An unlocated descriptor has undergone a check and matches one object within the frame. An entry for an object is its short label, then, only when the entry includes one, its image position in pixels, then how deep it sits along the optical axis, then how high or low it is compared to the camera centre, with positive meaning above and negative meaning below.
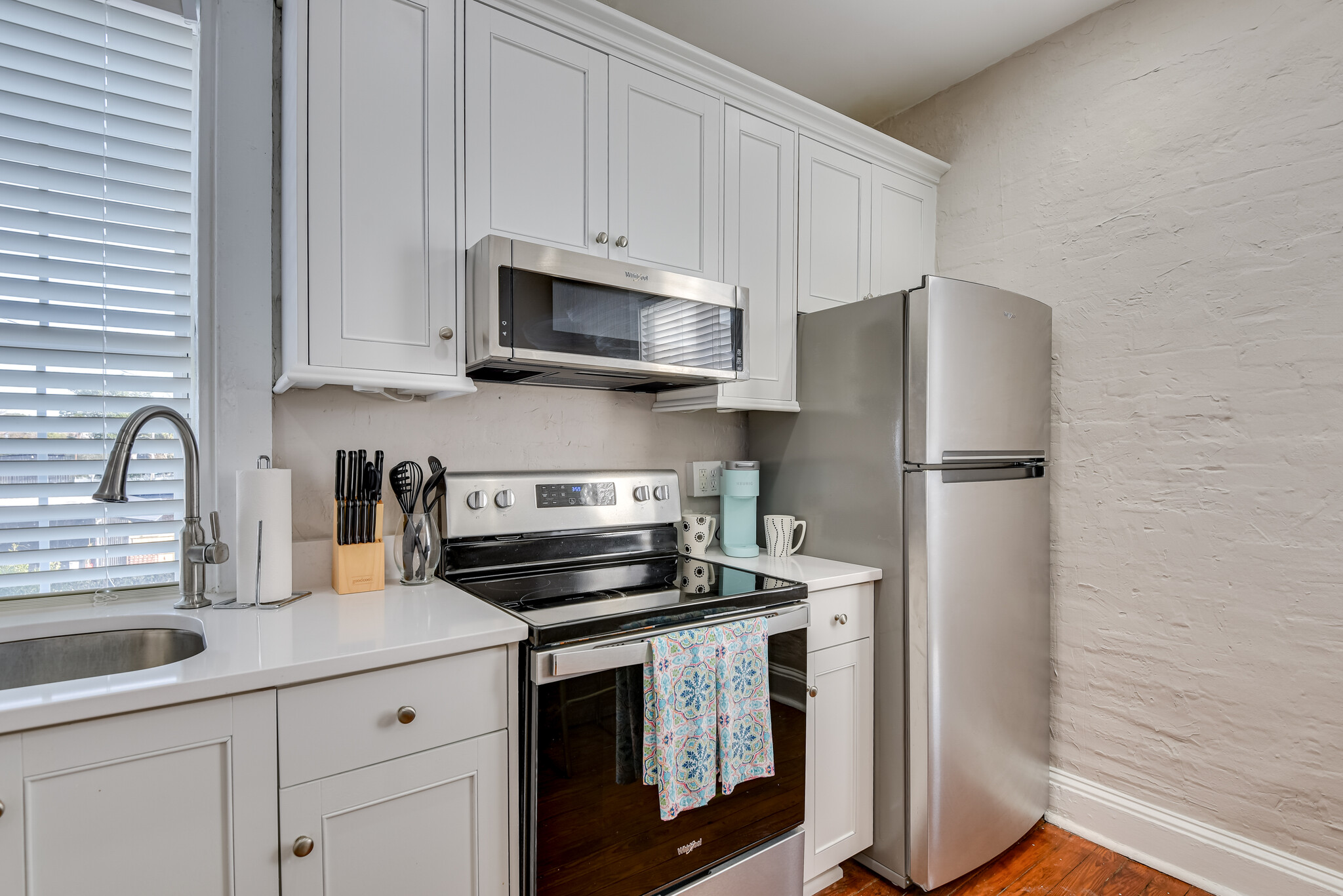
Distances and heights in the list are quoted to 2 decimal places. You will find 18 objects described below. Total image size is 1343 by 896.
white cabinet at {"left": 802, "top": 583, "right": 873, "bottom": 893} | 1.79 -0.81
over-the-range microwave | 1.51 +0.33
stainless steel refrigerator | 1.83 -0.26
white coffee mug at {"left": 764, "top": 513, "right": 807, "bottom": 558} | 2.15 -0.29
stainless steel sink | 1.25 -0.42
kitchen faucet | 1.35 -0.19
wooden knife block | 1.57 -0.29
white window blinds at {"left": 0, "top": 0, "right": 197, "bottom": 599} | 1.37 +0.39
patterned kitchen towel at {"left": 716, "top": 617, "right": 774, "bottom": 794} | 1.49 -0.60
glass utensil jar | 1.66 -0.26
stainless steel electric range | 1.29 -0.46
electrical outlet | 2.35 -0.11
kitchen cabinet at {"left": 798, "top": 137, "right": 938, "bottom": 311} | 2.26 +0.83
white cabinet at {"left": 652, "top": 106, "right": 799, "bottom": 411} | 2.05 +0.65
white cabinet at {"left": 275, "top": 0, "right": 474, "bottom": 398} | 1.40 +0.58
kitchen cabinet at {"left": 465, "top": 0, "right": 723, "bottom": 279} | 1.61 +0.82
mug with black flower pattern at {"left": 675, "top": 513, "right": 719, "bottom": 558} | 2.19 -0.29
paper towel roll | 1.43 -0.18
